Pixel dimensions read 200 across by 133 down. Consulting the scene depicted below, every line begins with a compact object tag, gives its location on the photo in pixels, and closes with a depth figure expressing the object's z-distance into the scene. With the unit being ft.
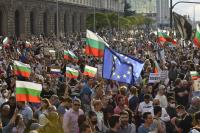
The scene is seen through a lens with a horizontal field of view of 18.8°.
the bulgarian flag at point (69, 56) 80.89
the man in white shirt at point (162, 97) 44.69
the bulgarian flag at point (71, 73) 60.23
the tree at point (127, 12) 491.10
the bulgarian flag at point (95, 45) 60.95
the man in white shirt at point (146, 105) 40.34
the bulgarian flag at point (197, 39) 76.79
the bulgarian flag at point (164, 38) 103.86
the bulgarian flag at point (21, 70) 52.85
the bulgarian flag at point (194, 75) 53.82
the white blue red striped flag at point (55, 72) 70.52
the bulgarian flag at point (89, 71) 59.88
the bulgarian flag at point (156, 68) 64.54
